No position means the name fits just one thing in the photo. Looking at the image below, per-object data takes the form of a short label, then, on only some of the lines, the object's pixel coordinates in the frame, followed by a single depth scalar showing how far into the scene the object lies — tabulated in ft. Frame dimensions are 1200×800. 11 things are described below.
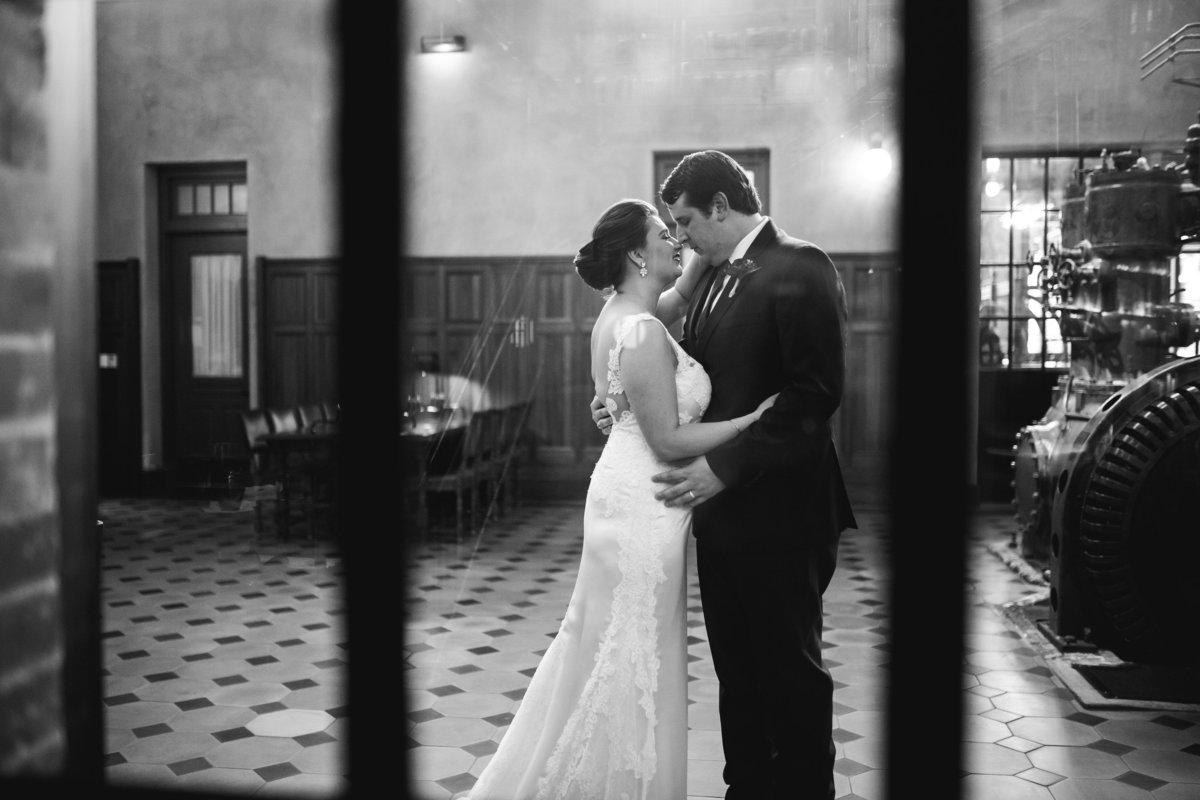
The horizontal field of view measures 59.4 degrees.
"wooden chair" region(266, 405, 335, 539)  25.36
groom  8.23
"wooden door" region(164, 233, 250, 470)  34.19
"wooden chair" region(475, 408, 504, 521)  27.99
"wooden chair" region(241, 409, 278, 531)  25.81
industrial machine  12.63
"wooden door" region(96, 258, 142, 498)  33.50
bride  8.91
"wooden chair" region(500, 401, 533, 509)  30.55
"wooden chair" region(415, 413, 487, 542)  25.52
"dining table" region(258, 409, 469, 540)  24.59
